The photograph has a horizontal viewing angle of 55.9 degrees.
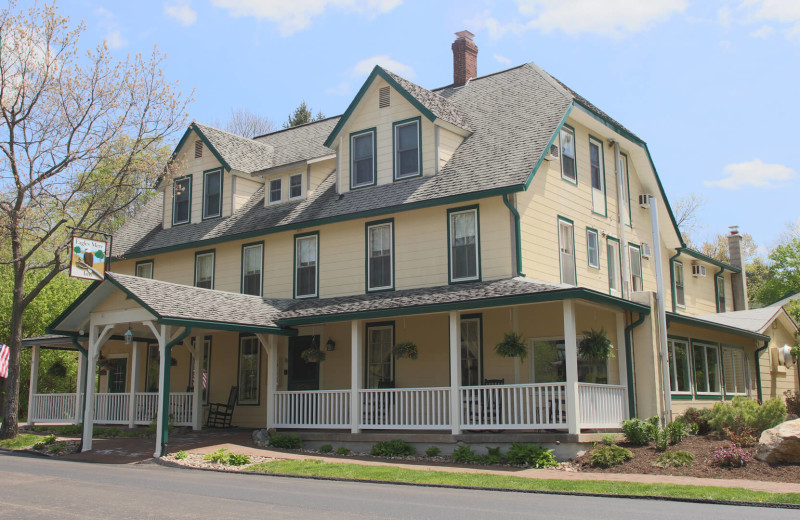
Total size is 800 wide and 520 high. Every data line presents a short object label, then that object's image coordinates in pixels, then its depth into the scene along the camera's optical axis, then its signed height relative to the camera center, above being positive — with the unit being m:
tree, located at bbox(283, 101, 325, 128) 51.12 +17.96
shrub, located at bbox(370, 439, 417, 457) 16.64 -1.48
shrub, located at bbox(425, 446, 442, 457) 16.31 -1.49
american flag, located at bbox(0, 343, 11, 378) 21.55 +0.68
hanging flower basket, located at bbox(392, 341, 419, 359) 18.50 +0.76
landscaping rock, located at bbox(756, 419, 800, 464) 12.80 -1.10
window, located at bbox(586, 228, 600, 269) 20.94 +3.66
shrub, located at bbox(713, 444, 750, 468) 13.18 -1.34
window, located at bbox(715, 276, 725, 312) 29.98 +3.45
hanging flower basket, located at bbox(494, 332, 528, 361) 16.88 +0.75
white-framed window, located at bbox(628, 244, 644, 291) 22.94 +3.42
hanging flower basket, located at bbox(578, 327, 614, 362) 16.84 +0.76
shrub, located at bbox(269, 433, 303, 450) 18.09 -1.40
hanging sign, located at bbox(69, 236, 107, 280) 18.19 +3.02
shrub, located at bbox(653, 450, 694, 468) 13.72 -1.45
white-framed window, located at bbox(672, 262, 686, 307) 26.12 +3.26
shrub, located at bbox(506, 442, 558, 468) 14.63 -1.46
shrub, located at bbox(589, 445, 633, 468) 14.10 -1.41
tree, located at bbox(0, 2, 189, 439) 20.66 +6.49
